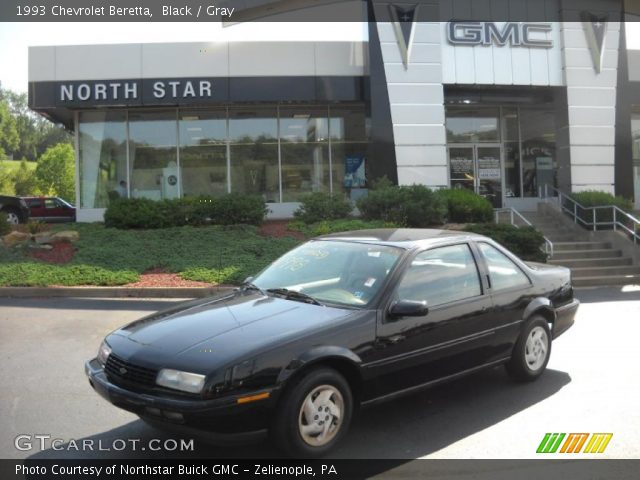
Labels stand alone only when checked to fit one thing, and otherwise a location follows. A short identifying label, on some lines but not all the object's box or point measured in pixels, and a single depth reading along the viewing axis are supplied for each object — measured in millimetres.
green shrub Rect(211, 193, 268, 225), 15266
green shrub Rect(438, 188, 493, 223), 15422
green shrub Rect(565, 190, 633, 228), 15633
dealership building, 17188
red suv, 25172
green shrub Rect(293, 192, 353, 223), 15523
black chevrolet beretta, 3533
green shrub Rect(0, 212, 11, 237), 14383
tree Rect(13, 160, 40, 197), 50000
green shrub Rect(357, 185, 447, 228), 14547
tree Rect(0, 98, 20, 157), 47381
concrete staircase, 12906
